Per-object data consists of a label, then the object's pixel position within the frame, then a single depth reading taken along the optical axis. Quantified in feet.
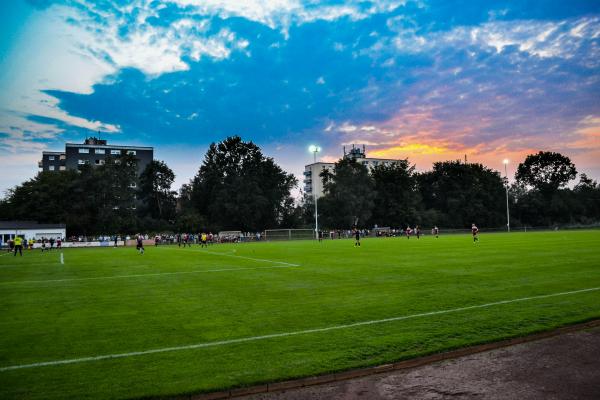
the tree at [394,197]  325.83
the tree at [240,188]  270.87
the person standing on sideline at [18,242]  122.33
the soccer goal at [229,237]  218.38
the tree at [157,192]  301.63
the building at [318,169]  429.38
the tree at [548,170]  403.13
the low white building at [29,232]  198.49
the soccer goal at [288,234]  241.35
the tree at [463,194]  344.90
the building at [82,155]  311.68
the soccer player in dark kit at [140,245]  118.48
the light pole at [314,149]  222.28
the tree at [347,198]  301.02
